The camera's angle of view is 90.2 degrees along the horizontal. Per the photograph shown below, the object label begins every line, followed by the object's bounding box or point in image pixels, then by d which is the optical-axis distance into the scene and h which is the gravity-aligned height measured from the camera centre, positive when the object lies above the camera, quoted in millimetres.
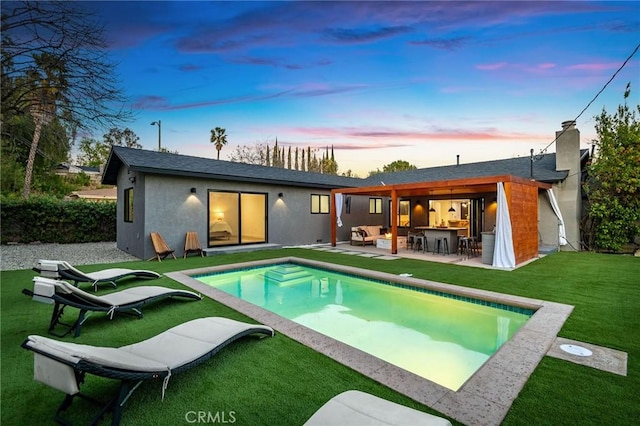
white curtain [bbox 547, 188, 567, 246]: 11820 -366
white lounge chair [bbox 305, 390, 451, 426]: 1893 -1271
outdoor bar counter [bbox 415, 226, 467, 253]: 11500 -946
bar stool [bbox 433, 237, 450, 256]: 11477 -1291
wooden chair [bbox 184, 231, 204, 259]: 10680 -1196
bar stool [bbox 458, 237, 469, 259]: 11039 -1333
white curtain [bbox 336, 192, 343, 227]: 13633 +90
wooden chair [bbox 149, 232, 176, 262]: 9876 -1191
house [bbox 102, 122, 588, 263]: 10195 +372
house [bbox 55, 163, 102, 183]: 25006 +3290
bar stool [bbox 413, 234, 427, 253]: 12071 -1293
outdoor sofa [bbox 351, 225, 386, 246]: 14008 -1189
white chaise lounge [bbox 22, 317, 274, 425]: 2090 -1194
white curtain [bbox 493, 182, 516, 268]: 8609 -774
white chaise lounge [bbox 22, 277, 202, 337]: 3809 -1248
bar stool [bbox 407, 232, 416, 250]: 13350 -1336
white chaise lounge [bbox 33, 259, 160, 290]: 5211 -1179
